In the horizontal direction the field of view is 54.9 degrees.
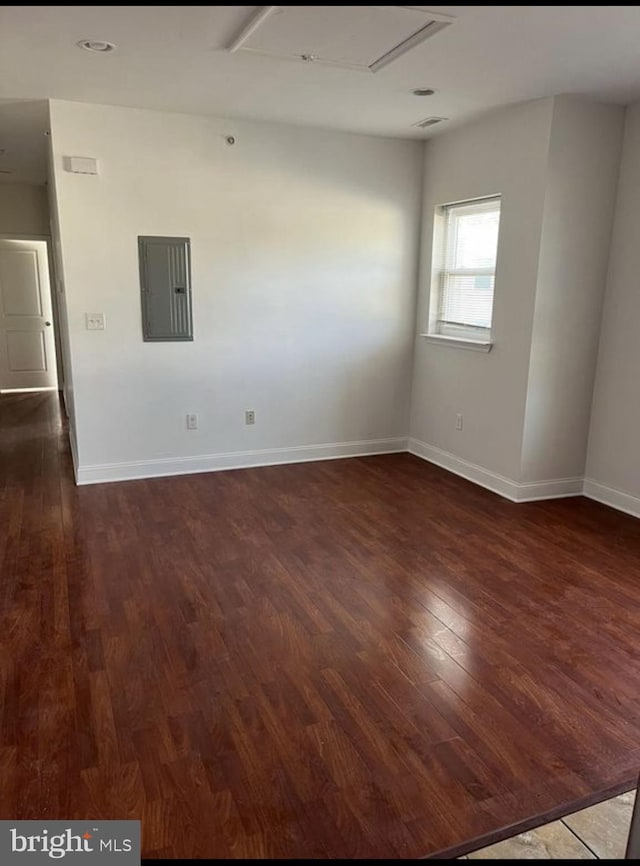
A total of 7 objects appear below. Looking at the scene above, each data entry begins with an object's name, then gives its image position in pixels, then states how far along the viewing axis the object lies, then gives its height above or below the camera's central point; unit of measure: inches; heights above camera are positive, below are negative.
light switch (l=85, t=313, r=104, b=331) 171.2 -9.8
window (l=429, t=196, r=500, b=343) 179.2 +6.6
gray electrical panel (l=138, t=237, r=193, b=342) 173.9 -0.2
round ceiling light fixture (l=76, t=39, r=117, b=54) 112.7 +43.4
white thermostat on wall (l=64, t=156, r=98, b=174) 159.8 +30.6
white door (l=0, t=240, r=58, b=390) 317.4 -17.1
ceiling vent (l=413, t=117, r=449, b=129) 168.2 +45.7
